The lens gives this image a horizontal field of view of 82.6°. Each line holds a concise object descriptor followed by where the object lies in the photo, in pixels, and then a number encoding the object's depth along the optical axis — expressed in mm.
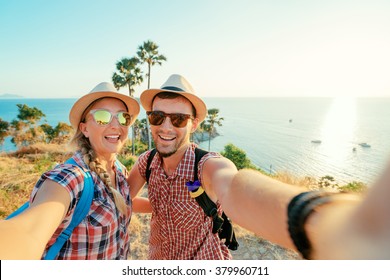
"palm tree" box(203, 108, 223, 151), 34691
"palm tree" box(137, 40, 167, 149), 22527
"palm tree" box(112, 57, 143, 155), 22500
